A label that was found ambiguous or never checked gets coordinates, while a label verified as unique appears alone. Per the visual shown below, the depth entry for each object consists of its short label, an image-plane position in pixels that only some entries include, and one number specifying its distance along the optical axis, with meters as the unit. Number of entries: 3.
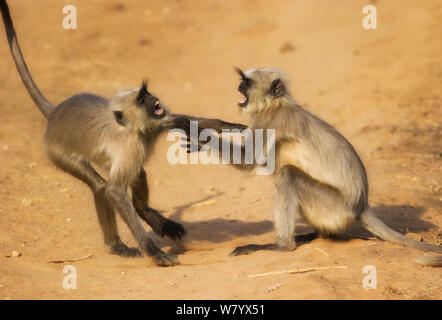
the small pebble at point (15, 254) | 10.61
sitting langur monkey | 10.03
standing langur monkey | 10.17
